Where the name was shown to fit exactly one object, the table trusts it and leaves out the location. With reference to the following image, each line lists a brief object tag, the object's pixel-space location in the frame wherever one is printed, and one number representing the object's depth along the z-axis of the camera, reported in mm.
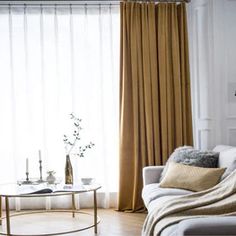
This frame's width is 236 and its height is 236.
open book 3771
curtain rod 5117
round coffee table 3707
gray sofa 2088
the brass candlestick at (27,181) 4188
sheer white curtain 5125
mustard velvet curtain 4984
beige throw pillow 3697
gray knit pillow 4023
